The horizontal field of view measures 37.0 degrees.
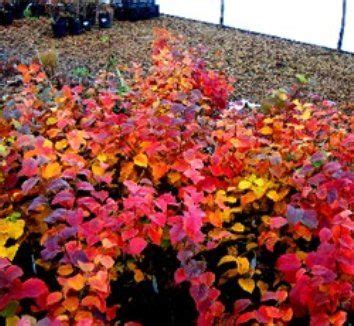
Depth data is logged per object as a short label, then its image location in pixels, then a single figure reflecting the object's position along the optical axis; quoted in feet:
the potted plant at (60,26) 29.73
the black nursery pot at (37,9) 34.63
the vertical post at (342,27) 25.22
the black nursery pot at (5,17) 32.48
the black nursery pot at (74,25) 30.38
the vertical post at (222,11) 32.04
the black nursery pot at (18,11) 34.17
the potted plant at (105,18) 31.89
